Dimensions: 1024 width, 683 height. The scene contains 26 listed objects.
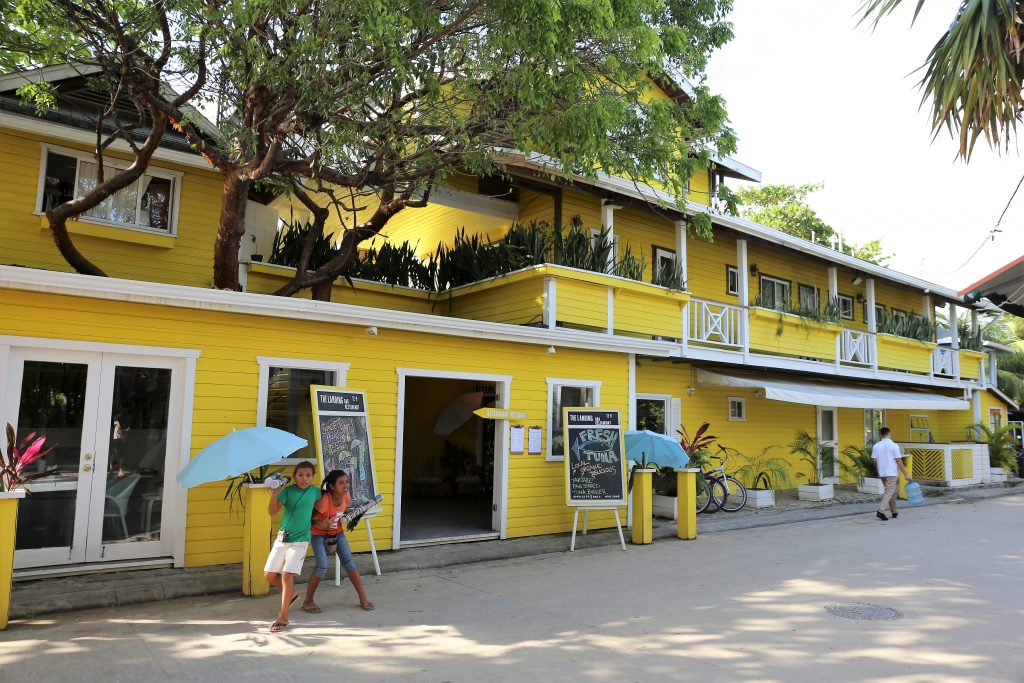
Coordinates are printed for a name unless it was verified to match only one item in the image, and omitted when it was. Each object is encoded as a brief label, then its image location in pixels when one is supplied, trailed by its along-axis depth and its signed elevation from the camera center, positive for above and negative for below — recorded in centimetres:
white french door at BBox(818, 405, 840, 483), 1889 +6
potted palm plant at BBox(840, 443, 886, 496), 1744 -104
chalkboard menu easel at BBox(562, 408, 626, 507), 988 -47
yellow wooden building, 707 +99
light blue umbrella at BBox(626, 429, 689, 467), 1038 -35
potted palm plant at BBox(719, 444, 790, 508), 1423 -102
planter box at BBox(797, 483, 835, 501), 1552 -138
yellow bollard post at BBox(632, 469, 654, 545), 1027 -119
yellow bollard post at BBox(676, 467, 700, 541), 1084 -117
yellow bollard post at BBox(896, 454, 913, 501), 1639 -132
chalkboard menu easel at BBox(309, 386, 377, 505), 779 -20
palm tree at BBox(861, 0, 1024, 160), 440 +240
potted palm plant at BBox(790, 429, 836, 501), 1558 -74
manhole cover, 639 -168
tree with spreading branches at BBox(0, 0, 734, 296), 811 +438
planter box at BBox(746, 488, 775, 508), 1417 -139
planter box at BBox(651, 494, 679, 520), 1254 -143
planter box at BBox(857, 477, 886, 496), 1745 -135
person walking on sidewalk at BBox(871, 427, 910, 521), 1308 -64
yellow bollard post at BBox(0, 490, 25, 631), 575 -110
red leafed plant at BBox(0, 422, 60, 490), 610 -45
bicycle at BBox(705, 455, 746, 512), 1333 -121
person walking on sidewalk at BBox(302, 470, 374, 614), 642 -103
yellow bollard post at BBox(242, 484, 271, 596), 700 -124
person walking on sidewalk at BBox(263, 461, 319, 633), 593 -101
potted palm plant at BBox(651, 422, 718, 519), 1259 -102
